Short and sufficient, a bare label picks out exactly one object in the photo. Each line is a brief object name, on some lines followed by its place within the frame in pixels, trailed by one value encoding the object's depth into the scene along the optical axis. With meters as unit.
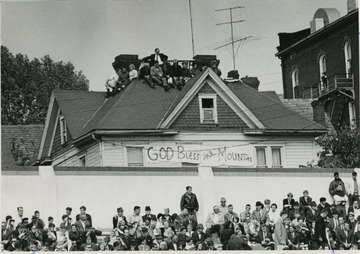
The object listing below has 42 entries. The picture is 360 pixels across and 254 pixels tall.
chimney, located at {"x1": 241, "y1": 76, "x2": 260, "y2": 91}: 61.50
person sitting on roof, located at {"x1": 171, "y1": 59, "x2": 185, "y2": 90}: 53.88
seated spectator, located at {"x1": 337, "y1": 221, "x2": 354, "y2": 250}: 39.09
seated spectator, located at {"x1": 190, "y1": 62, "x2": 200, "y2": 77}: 54.22
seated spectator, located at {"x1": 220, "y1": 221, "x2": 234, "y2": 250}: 37.41
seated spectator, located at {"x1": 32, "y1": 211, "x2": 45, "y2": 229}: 36.28
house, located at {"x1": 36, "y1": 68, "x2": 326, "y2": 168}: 51.22
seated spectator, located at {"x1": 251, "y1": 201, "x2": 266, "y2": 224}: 39.01
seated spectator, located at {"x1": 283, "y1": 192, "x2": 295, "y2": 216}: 40.29
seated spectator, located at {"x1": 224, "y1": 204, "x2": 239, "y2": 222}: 38.09
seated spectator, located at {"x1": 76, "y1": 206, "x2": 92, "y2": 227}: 37.34
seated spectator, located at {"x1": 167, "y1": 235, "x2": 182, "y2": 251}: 36.56
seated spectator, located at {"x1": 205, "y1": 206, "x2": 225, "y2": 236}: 38.06
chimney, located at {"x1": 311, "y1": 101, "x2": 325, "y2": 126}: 60.23
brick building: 63.94
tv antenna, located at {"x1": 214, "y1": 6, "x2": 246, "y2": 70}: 55.99
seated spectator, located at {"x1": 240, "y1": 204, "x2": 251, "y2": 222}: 38.53
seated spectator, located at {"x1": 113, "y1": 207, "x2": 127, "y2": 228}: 37.54
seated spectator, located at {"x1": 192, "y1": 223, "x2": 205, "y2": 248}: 36.94
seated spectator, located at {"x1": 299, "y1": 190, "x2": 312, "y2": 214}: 39.97
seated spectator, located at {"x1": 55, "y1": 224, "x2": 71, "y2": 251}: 35.81
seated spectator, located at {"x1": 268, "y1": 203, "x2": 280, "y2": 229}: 39.19
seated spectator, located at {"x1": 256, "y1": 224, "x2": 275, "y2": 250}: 38.19
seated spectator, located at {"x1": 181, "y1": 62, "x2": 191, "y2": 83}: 54.38
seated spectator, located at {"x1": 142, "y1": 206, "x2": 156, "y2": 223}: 37.68
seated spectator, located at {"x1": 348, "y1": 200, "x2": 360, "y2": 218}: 40.75
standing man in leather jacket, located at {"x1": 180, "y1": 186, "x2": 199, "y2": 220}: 40.22
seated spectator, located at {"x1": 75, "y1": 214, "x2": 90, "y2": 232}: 36.69
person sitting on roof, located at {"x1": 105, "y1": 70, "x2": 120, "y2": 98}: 54.50
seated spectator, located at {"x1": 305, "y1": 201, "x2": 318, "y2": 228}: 39.33
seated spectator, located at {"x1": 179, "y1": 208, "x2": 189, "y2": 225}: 37.94
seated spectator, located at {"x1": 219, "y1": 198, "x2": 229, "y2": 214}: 39.06
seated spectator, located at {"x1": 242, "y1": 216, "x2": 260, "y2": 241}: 38.03
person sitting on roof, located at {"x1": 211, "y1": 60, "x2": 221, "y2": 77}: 53.50
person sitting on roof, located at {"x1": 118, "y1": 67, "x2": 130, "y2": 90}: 54.09
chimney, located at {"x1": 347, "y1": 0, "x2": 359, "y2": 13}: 64.47
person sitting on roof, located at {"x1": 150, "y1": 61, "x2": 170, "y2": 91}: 52.97
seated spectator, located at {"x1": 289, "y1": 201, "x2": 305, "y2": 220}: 39.41
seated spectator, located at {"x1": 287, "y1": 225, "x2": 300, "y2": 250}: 38.47
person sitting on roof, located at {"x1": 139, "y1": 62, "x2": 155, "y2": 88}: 53.38
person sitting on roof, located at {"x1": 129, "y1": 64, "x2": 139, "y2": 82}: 53.72
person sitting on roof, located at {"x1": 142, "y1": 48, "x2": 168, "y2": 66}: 52.06
